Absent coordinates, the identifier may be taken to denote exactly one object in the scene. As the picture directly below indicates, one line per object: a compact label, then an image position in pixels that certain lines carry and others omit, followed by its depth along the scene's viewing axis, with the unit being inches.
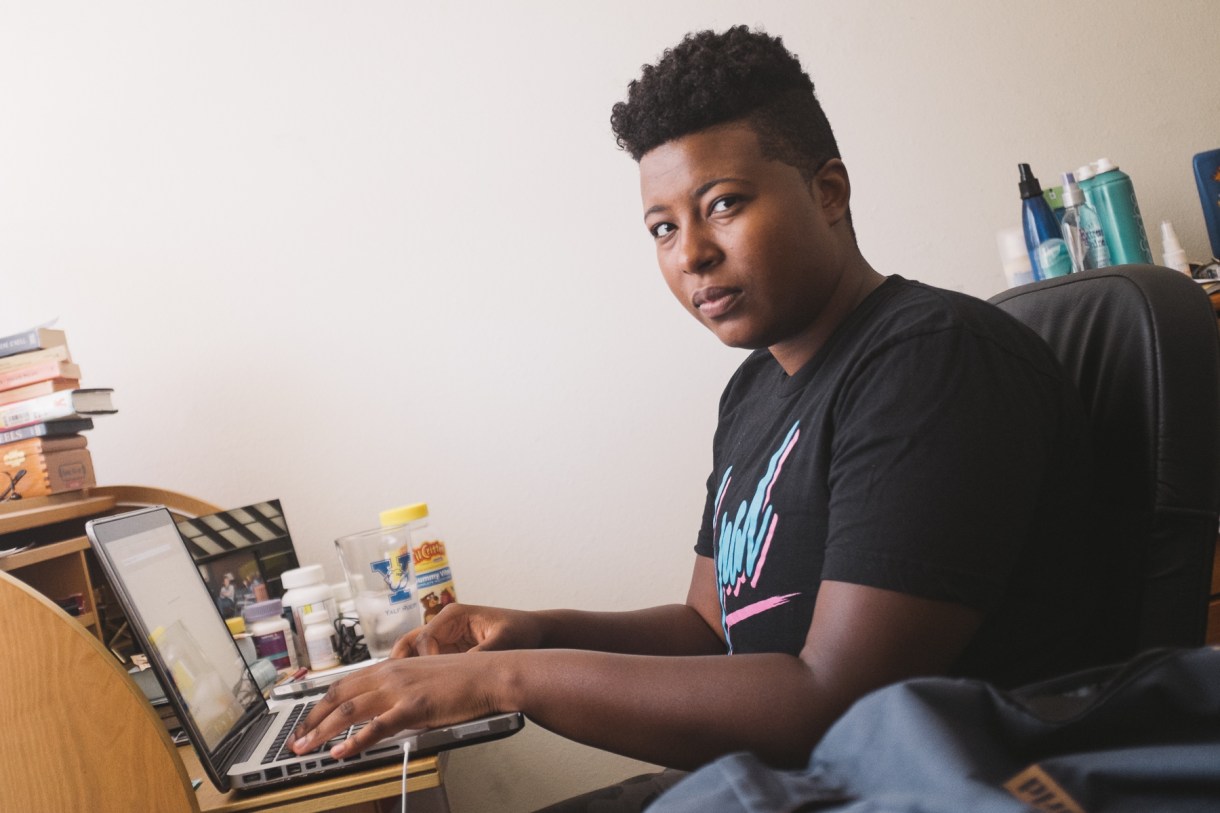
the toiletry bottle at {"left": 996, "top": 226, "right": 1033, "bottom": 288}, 78.5
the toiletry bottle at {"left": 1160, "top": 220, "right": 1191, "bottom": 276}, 77.2
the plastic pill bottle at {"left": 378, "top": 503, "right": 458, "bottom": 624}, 62.6
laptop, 39.6
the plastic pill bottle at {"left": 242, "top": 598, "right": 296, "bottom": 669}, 62.3
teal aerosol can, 75.8
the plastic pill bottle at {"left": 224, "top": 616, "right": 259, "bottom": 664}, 61.2
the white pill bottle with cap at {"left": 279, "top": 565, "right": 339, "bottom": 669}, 62.7
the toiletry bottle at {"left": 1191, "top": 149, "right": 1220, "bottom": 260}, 81.4
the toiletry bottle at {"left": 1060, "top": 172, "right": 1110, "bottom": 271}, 76.4
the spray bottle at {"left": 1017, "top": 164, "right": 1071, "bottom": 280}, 75.4
